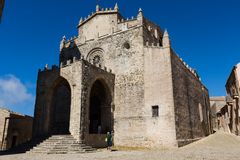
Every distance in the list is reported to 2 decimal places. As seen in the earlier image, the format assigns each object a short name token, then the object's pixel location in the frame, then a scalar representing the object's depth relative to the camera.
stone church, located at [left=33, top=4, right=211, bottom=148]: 16.88
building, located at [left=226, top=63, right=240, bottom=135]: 22.39
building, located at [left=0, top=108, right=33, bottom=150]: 23.83
